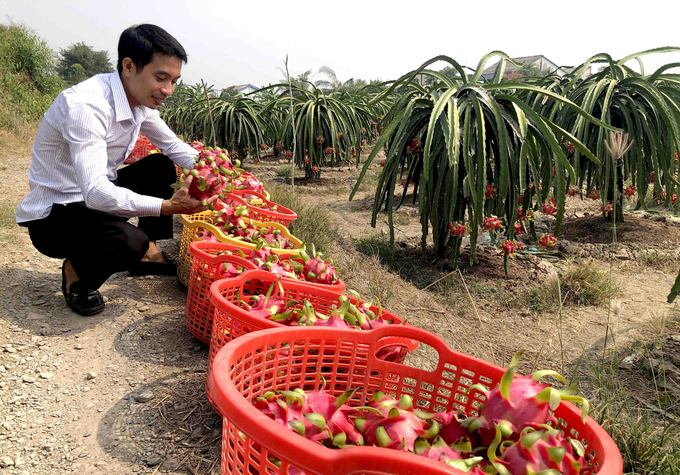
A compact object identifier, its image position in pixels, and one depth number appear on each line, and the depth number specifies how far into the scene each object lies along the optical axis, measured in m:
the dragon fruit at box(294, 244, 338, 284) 1.81
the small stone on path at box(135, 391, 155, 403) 1.58
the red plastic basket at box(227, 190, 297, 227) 2.56
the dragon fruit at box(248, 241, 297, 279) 1.75
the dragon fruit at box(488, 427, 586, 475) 0.79
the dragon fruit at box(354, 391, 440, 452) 0.88
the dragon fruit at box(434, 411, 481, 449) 0.97
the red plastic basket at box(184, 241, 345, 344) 1.76
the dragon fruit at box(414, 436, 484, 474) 0.82
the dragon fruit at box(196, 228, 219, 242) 2.14
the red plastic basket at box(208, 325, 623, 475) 0.60
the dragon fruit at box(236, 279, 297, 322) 1.37
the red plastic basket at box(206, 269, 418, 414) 1.29
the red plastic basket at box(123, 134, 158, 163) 5.20
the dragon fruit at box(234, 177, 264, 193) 2.71
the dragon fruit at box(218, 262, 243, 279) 1.76
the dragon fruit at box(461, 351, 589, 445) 0.89
